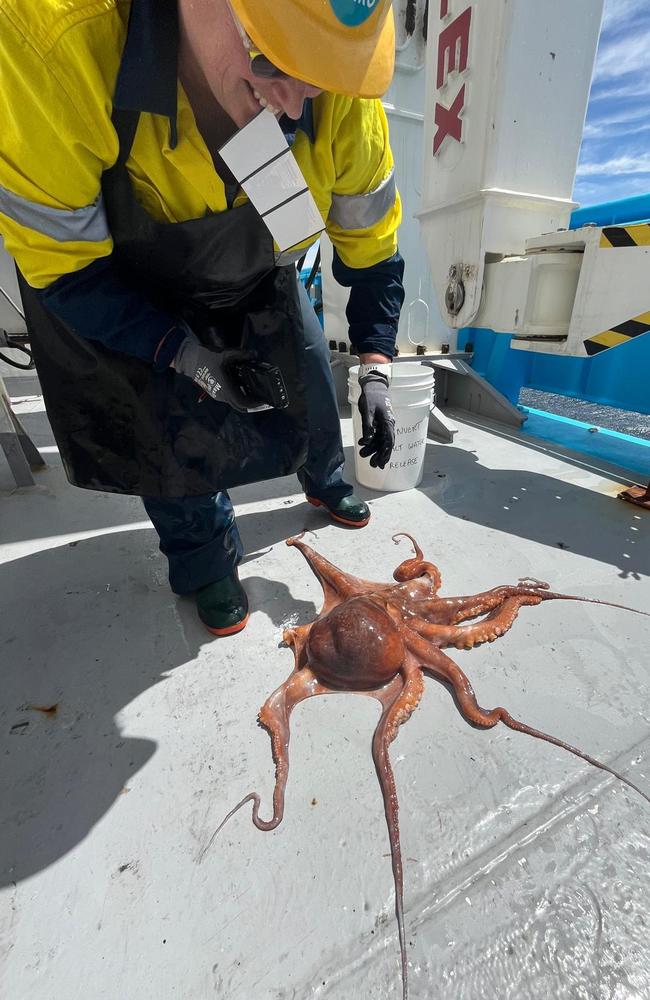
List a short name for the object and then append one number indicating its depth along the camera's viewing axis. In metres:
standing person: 0.92
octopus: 1.19
